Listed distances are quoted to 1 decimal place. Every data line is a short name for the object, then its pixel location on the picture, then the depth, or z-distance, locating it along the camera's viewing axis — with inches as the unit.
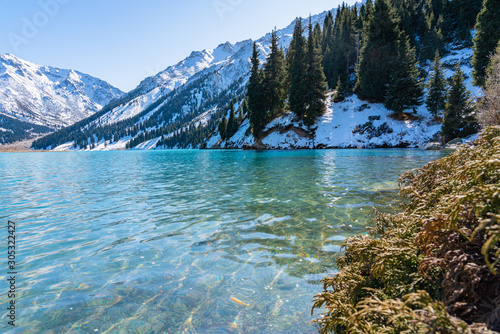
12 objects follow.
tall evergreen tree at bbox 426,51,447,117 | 1704.0
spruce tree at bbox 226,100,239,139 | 3397.1
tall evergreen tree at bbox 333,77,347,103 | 2235.5
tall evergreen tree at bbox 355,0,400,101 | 1908.2
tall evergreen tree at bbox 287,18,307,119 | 2064.5
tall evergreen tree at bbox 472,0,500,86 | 1632.6
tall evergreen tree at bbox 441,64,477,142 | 1384.1
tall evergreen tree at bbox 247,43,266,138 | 2255.2
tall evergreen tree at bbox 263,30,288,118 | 2260.1
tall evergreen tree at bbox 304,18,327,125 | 2023.9
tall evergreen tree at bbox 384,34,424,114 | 1771.7
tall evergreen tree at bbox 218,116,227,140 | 3585.6
